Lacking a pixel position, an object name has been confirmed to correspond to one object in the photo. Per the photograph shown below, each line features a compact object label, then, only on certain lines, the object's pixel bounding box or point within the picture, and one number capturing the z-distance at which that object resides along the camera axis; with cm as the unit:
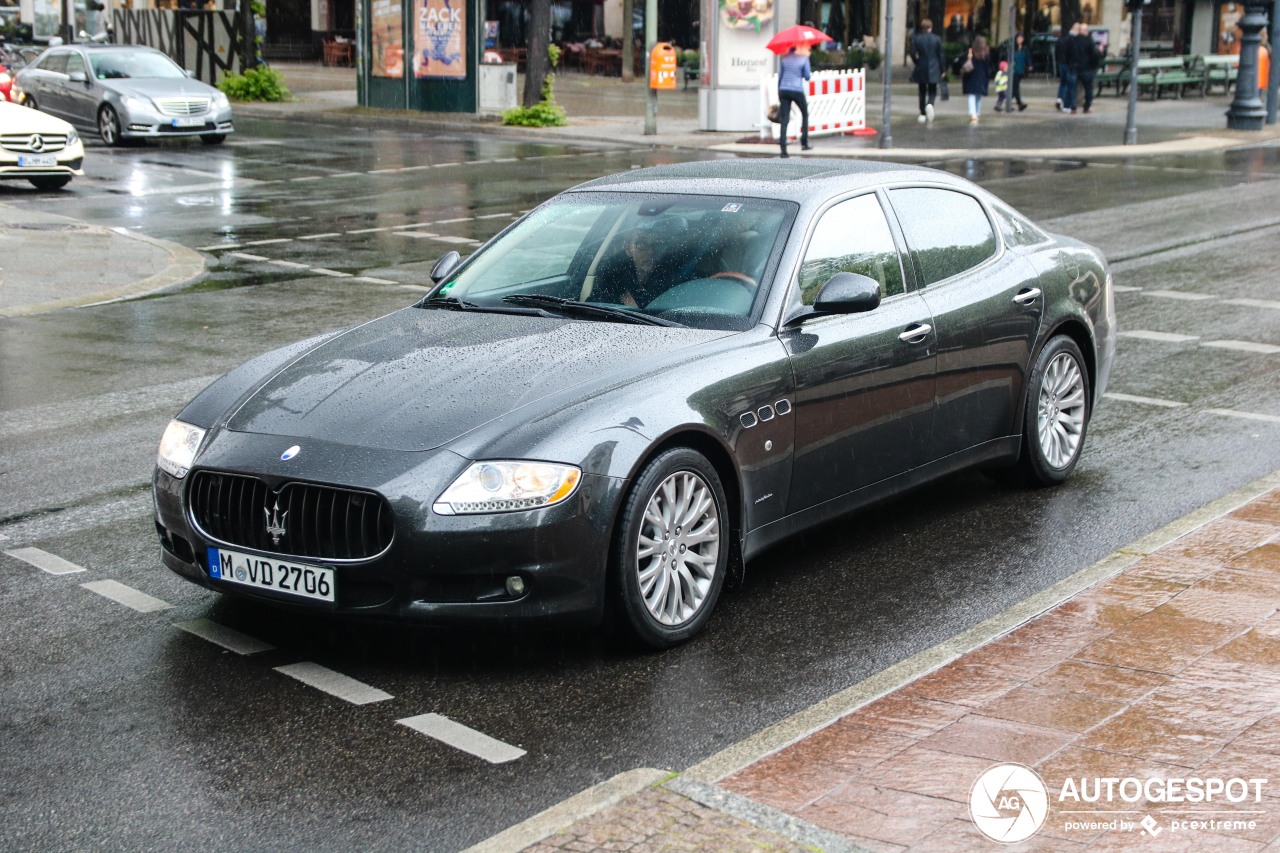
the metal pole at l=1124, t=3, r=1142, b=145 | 2823
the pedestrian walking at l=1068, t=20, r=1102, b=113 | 3500
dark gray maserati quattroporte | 500
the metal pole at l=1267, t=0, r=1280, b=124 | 3256
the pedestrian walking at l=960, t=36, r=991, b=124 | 3372
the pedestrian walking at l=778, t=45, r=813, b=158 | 2653
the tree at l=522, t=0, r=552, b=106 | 3372
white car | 2050
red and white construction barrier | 2977
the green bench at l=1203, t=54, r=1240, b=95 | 4291
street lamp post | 3117
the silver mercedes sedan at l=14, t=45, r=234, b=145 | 2734
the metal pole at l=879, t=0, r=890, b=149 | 2773
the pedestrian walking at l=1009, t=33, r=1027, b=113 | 3765
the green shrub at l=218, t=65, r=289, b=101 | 4025
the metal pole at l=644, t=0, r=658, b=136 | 3028
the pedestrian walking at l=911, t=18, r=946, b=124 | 3372
